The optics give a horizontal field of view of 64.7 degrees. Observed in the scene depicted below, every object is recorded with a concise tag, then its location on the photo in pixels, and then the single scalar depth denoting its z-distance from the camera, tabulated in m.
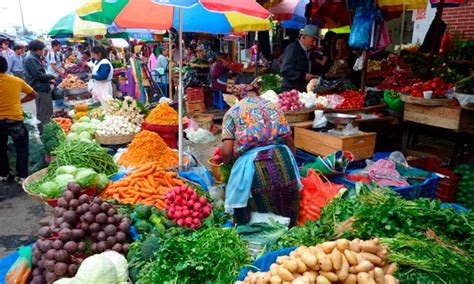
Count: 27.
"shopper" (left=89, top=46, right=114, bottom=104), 9.06
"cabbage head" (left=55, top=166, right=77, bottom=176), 3.97
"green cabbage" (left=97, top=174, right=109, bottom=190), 3.90
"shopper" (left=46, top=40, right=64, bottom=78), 12.20
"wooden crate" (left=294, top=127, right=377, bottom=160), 4.51
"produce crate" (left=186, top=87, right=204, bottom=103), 10.70
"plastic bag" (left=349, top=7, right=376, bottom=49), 6.01
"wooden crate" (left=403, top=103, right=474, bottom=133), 4.89
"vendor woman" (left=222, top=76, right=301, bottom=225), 3.38
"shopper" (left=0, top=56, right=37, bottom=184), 5.91
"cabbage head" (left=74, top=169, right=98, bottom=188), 3.70
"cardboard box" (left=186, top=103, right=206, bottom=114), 10.70
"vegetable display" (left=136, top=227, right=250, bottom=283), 2.34
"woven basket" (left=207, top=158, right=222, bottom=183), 4.76
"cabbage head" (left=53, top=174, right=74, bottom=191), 3.70
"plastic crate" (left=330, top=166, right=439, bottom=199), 3.91
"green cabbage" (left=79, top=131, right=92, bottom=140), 5.83
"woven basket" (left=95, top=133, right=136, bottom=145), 5.77
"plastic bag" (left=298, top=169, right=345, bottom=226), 3.56
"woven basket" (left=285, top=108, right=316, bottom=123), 5.29
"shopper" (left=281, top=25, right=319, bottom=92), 5.88
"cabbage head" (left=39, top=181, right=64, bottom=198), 3.68
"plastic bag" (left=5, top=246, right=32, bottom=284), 2.79
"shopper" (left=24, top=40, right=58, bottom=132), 8.16
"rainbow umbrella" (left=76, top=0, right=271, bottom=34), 4.70
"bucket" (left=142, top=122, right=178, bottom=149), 5.54
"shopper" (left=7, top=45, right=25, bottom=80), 11.07
